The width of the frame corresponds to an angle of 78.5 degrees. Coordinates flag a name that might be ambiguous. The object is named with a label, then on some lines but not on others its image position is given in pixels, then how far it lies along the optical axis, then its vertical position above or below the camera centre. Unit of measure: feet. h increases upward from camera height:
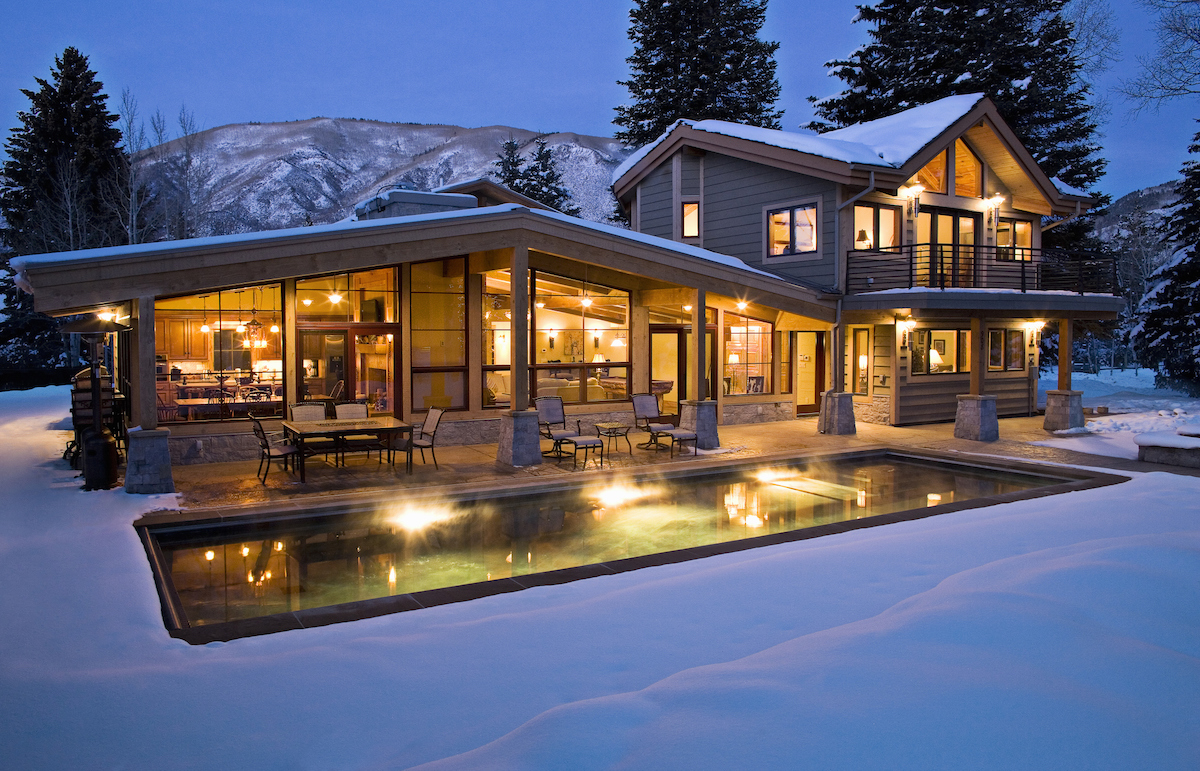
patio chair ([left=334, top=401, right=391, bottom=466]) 35.06 -3.37
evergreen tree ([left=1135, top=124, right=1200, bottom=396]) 79.46 +7.80
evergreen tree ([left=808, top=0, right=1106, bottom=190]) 84.74 +36.40
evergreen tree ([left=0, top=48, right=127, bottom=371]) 99.19 +27.39
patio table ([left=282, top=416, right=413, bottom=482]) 34.06 -2.69
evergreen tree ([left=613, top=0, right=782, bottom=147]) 96.43 +41.13
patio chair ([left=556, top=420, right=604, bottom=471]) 38.88 -3.71
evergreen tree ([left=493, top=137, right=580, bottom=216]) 120.37 +32.33
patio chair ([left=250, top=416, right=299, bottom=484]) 33.71 -3.64
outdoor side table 43.10 -3.66
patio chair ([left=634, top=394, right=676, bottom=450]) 45.62 -2.61
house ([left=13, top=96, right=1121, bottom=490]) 36.94 +4.59
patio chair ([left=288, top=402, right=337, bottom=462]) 39.01 -2.17
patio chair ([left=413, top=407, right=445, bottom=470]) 38.24 -2.87
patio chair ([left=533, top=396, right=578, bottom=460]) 43.20 -2.52
